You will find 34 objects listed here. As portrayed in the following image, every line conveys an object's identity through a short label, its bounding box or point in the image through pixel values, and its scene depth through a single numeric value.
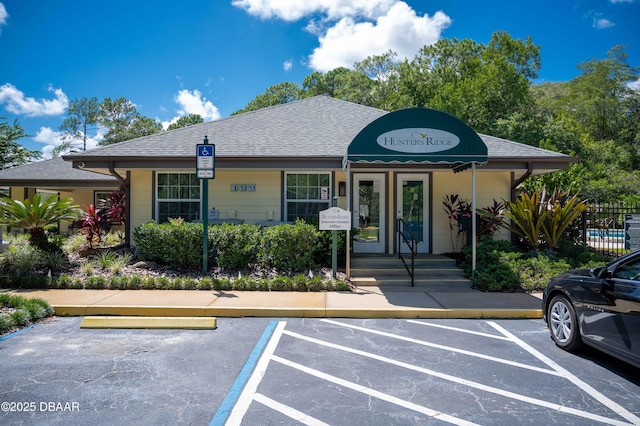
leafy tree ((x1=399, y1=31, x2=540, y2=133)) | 27.38
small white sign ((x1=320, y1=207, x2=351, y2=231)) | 8.80
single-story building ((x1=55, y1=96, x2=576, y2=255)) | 11.09
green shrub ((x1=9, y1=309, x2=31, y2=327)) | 5.99
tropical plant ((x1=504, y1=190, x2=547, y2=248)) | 10.12
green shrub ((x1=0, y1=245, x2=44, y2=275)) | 8.86
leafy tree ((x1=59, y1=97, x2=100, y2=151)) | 51.31
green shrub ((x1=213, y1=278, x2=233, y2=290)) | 8.45
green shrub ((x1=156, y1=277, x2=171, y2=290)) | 8.43
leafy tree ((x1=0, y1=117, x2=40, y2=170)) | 25.09
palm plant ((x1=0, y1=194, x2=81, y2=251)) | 9.25
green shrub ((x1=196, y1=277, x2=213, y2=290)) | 8.41
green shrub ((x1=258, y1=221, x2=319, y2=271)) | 8.98
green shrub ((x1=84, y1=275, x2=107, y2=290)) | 8.42
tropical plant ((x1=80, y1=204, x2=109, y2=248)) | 11.20
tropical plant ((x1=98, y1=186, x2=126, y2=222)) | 12.30
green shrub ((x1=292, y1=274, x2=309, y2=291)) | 8.44
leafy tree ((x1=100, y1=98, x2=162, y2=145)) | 51.09
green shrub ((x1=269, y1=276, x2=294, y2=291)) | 8.41
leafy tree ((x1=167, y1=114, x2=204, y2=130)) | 53.65
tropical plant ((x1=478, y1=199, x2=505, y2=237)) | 10.69
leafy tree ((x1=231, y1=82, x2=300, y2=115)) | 49.24
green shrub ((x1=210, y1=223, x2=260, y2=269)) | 9.14
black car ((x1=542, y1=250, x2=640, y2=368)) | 4.20
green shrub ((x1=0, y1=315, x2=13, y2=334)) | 5.73
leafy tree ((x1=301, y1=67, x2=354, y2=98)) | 44.78
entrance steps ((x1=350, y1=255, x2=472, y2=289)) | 9.12
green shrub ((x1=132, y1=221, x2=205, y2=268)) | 9.23
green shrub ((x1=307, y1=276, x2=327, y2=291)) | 8.45
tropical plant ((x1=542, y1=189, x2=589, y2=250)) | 9.94
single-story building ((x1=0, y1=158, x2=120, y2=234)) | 17.69
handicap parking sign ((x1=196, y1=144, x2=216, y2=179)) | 8.91
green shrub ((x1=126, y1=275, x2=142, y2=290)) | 8.46
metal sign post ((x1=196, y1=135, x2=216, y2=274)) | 8.91
